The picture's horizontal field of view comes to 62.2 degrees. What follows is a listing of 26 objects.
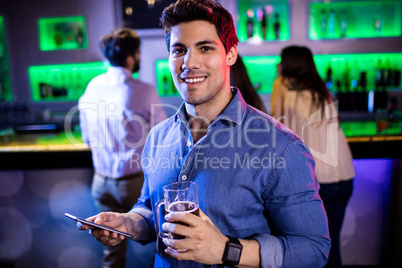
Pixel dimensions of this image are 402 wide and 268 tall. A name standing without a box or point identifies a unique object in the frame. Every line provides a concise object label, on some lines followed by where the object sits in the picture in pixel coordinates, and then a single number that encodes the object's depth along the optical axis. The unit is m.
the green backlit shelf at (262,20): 3.96
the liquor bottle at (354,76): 4.07
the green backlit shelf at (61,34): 4.28
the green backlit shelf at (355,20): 3.92
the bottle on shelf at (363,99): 3.99
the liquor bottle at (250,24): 3.99
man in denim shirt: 0.97
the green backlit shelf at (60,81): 4.43
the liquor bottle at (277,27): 3.97
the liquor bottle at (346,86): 4.00
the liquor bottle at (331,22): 3.97
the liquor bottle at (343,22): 3.96
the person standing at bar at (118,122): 2.36
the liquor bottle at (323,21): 3.96
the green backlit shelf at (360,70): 4.02
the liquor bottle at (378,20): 3.96
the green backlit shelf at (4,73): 4.39
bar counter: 2.50
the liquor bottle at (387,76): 4.00
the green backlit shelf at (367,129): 2.65
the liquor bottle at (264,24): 4.01
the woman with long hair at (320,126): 2.12
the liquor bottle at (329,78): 4.08
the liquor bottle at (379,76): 4.01
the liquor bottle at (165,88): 4.27
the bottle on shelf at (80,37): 4.32
